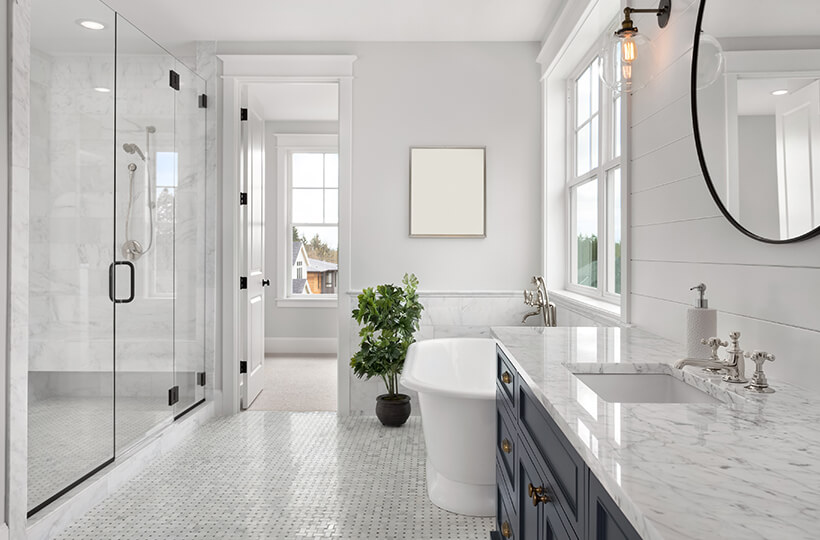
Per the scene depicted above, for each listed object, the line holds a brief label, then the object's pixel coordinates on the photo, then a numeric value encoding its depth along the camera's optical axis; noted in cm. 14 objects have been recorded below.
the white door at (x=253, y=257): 393
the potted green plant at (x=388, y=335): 349
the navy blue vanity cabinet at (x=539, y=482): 83
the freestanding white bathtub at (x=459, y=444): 234
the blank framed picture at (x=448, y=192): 382
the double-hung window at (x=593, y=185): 295
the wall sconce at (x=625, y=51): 182
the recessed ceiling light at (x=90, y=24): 246
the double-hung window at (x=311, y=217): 614
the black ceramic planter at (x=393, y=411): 359
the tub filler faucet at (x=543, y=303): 328
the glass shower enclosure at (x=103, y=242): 222
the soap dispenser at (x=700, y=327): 142
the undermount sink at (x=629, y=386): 142
